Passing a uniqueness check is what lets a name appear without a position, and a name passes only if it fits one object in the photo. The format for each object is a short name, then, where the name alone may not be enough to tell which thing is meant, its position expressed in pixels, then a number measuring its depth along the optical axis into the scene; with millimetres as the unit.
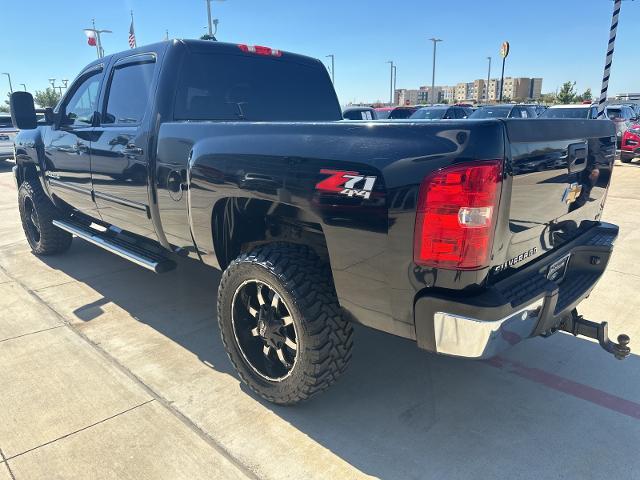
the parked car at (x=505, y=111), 15053
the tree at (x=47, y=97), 56600
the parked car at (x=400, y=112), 19344
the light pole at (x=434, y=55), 48469
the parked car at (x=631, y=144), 13094
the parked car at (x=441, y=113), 15836
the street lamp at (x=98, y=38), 24930
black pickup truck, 1856
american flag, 22625
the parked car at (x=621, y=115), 16152
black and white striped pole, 8810
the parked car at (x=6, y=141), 14875
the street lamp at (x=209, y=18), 21422
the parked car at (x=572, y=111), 14000
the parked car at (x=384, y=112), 20522
